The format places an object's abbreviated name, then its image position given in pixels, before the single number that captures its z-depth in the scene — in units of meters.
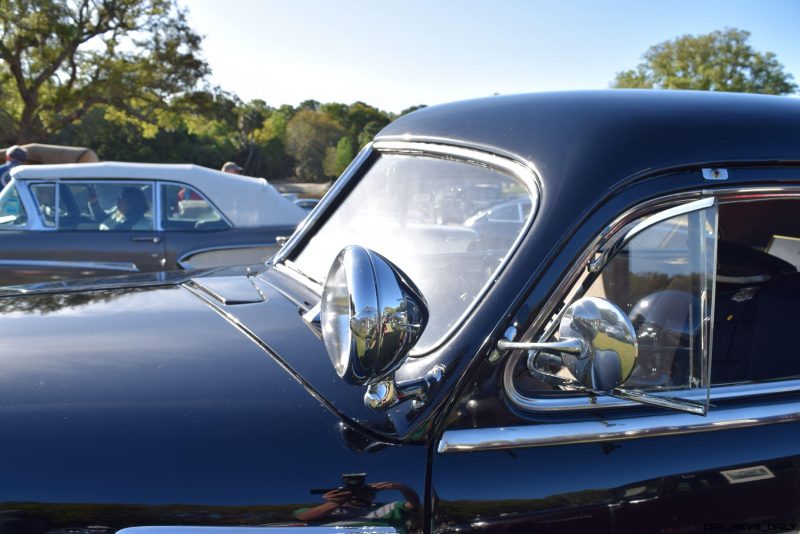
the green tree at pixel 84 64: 23.59
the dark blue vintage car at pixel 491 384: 1.20
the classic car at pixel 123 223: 5.75
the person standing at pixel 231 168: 10.21
